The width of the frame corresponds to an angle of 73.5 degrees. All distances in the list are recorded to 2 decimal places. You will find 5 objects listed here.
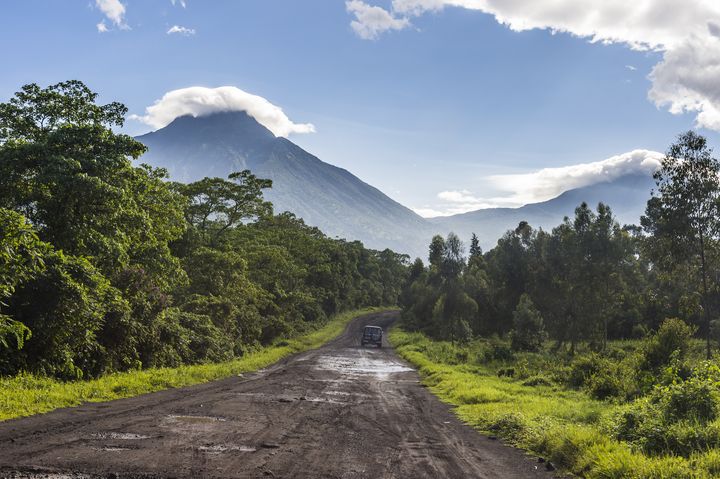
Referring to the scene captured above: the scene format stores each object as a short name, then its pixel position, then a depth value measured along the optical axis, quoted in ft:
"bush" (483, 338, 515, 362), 110.42
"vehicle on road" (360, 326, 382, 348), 160.86
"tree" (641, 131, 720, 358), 107.76
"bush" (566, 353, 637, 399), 56.13
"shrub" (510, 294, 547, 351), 144.87
